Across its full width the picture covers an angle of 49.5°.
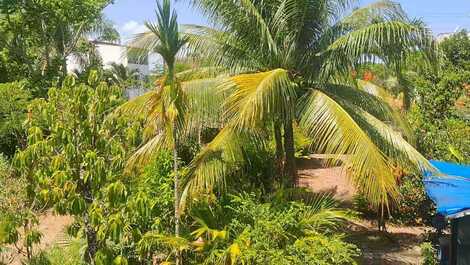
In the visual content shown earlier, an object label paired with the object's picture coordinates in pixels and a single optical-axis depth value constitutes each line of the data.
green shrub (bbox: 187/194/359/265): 6.63
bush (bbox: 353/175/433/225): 10.59
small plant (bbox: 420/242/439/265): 8.02
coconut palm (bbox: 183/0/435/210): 6.80
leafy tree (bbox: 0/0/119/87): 18.45
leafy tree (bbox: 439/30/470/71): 15.62
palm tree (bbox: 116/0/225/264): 6.42
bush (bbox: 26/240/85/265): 7.70
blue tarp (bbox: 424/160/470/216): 6.35
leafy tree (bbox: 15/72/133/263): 6.12
